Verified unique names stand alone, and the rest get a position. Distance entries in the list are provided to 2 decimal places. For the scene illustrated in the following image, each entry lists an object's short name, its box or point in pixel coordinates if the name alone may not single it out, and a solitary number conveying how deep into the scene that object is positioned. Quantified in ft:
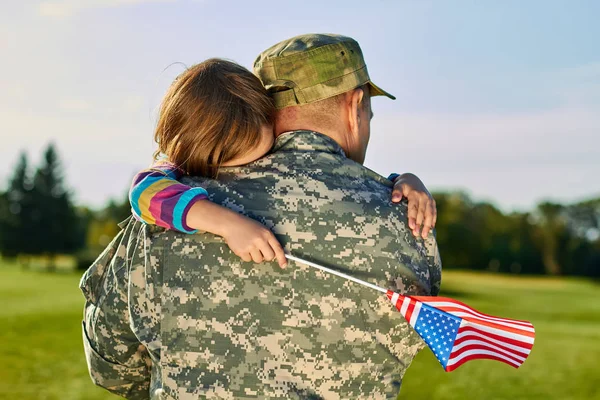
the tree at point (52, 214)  158.30
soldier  7.20
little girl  7.24
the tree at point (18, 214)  160.15
